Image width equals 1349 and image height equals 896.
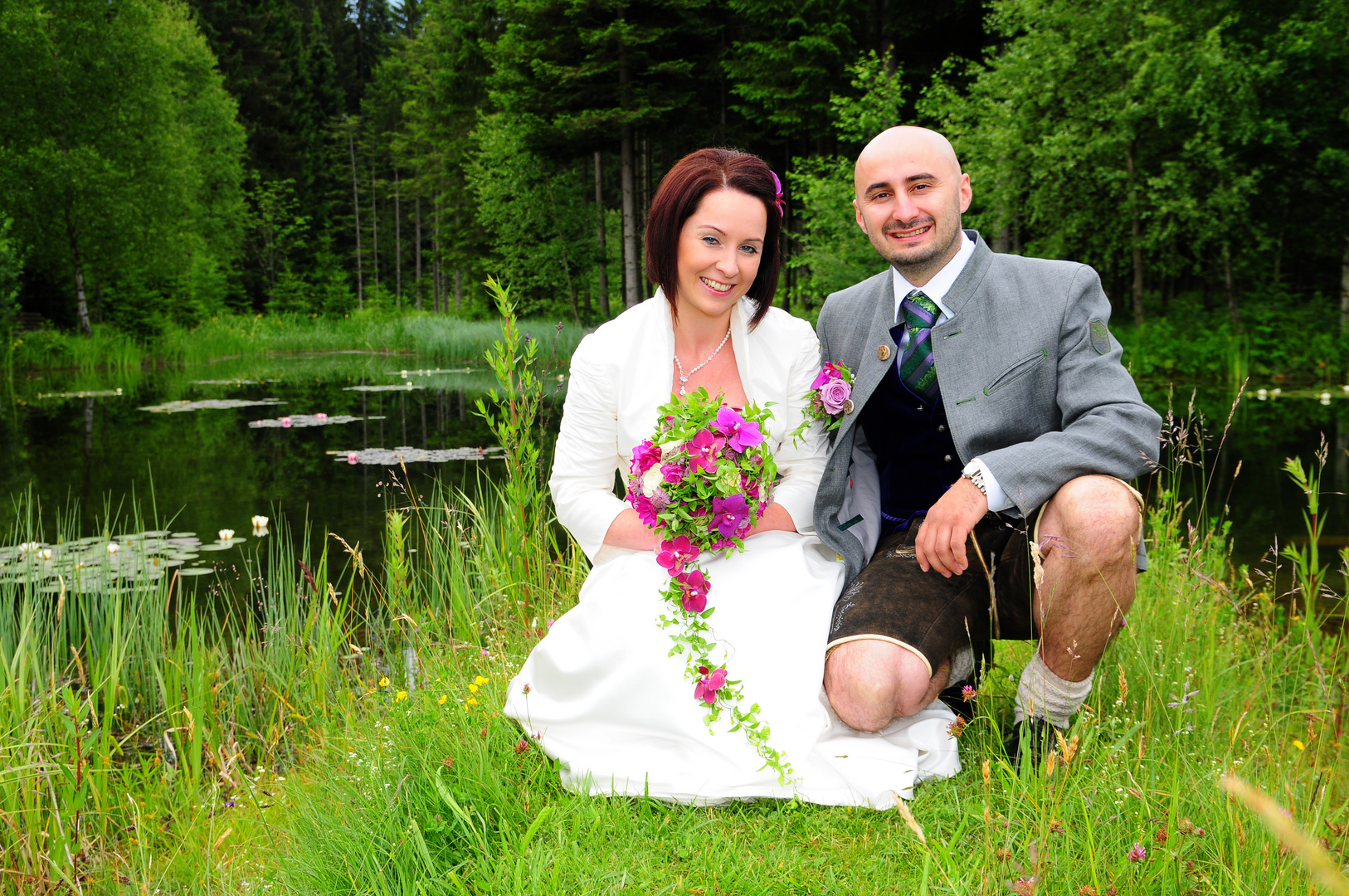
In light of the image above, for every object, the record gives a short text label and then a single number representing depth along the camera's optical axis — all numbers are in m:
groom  2.25
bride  2.27
